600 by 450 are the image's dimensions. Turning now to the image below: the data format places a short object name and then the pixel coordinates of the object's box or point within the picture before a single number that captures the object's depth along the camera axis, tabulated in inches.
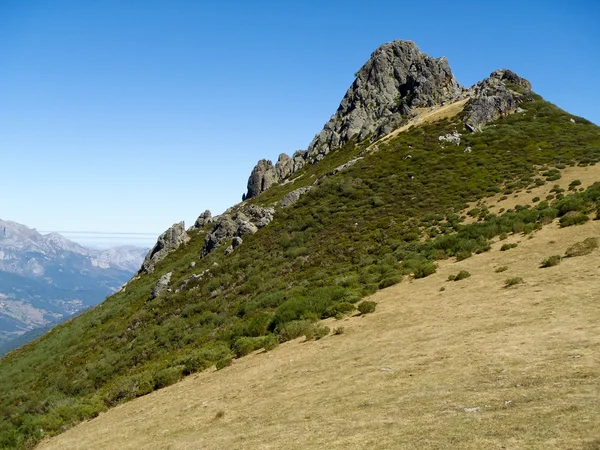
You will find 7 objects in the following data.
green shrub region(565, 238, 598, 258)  810.8
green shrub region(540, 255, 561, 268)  788.6
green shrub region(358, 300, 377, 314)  821.2
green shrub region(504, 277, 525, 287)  740.6
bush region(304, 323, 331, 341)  746.2
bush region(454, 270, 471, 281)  873.5
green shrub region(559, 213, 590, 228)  1016.9
